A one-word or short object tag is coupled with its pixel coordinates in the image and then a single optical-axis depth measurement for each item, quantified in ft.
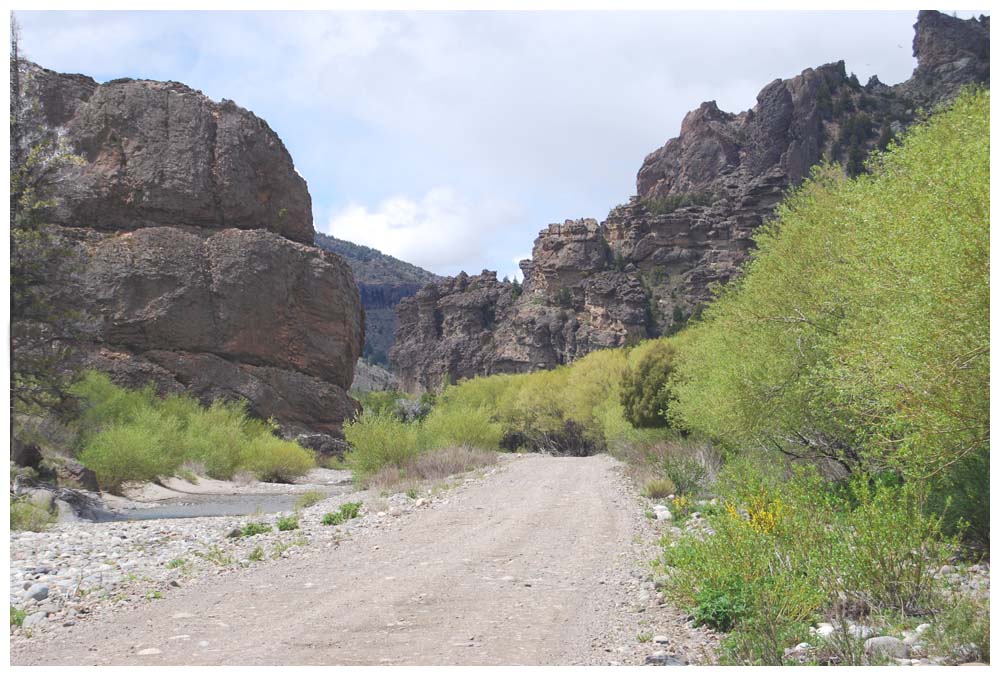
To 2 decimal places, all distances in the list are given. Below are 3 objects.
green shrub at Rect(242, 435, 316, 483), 123.34
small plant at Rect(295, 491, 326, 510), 70.12
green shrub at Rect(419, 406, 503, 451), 112.06
